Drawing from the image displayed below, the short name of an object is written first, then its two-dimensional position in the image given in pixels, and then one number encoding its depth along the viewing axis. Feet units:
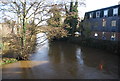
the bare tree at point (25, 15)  35.49
